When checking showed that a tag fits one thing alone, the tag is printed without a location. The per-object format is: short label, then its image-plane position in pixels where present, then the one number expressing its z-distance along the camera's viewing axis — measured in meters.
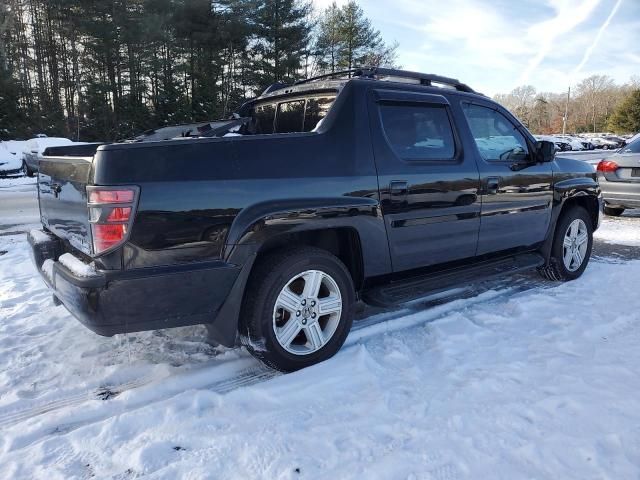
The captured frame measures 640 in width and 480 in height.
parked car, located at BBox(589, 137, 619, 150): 45.91
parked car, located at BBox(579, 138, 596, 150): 45.32
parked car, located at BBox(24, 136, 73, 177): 17.38
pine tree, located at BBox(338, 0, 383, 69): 38.47
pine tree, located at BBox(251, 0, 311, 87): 33.06
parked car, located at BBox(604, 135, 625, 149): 48.26
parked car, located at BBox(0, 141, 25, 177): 17.58
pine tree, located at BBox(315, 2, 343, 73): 37.50
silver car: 8.25
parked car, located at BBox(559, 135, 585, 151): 43.61
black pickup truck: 2.50
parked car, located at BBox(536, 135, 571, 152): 42.09
